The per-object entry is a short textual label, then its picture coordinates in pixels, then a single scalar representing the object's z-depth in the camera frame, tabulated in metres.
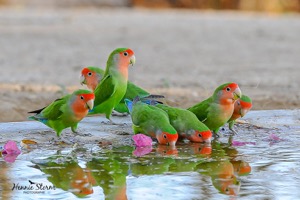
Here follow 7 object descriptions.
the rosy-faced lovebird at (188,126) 10.59
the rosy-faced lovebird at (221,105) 10.91
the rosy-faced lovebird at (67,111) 10.45
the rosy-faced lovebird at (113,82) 11.52
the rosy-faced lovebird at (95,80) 12.33
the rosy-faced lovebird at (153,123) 10.44
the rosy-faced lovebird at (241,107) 11.26
